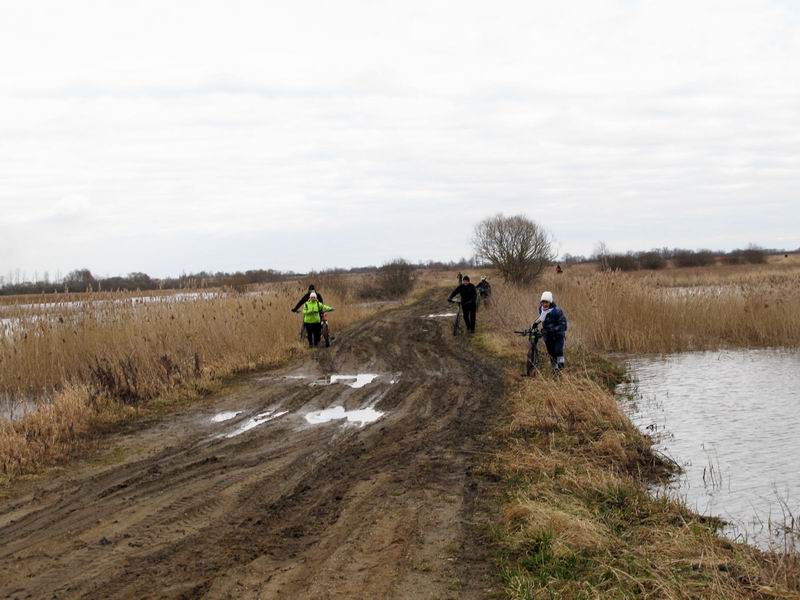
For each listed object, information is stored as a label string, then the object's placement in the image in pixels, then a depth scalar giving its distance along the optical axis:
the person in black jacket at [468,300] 22.92
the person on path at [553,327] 13.82
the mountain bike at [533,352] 14.34
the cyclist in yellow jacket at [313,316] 20.59
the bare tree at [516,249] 42.38
